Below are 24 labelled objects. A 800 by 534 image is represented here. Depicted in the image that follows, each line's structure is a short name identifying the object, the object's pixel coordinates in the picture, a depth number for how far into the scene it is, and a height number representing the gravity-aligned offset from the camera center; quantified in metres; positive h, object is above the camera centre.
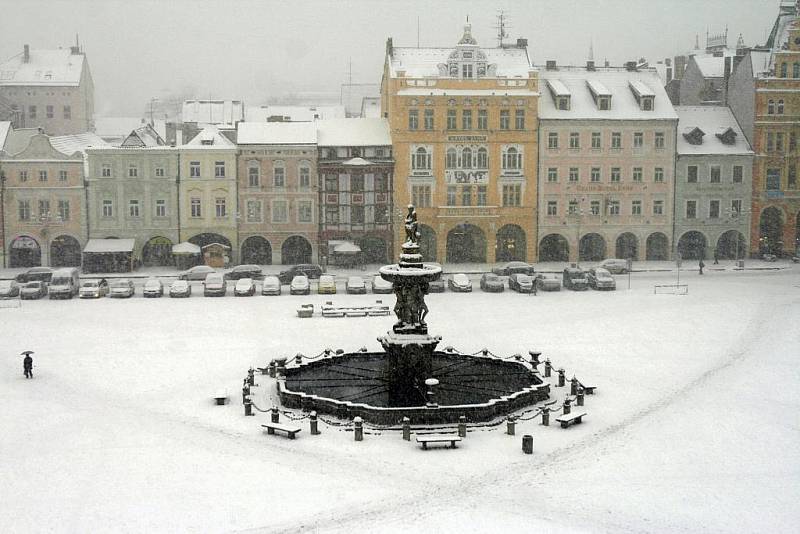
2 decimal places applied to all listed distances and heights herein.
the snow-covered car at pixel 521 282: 50.34 -3.15
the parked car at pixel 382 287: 51.22 -3.38
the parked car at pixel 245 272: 56.75 -2.76
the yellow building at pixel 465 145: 64.00 +5.76
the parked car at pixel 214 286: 49.88 -3.19
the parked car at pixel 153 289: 49.81 -3.32
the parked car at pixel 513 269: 56.91 -2.68
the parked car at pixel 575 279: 51.59 -3.03
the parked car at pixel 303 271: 55.28 -2.73
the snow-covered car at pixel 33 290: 48.94 -3.32
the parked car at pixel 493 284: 51.03 -3.24
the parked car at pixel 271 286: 50.28 -3.24
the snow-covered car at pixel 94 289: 49.34 -3.32
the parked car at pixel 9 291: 49.29 -3.35
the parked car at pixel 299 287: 50.29 -3.29
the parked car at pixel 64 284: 49.00 -3.03
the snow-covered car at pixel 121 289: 49.56 -3.30
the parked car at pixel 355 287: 50.92 -3.35
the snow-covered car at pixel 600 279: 51.22 -3.01
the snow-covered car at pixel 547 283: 51.34 -3.22
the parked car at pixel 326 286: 51.03 -3.29
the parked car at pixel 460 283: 50.91 -3.19
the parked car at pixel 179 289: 49.72 -3.35
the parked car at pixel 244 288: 49.78 -3.31
